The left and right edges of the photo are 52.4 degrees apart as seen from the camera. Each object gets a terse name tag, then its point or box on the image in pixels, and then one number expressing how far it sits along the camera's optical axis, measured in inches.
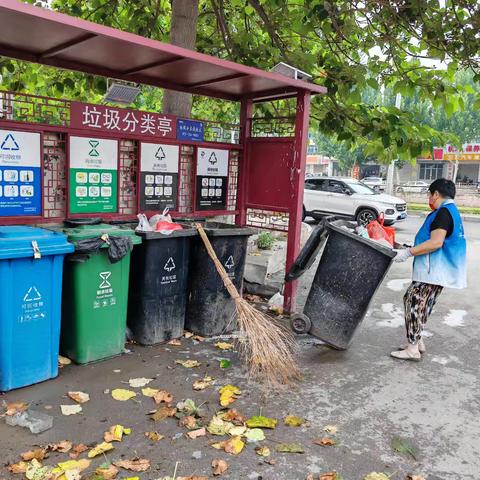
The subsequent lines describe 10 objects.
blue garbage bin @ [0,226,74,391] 128.7
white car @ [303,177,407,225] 578.9
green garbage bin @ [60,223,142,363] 147.1
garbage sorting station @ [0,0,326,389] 149.5
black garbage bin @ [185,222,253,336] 181.3
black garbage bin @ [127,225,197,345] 165.2
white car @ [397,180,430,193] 1095.0
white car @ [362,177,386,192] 1462.6
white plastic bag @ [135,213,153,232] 166.6
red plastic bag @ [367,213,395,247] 170.2
